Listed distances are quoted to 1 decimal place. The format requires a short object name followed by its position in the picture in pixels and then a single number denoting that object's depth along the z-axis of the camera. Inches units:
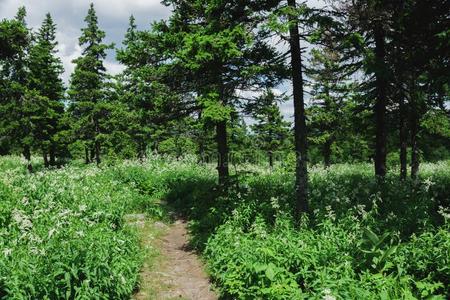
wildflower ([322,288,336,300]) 206.8
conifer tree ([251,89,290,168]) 1713.8
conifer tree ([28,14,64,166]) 1328.7
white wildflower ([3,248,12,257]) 272.1
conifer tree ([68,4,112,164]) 1284.4
